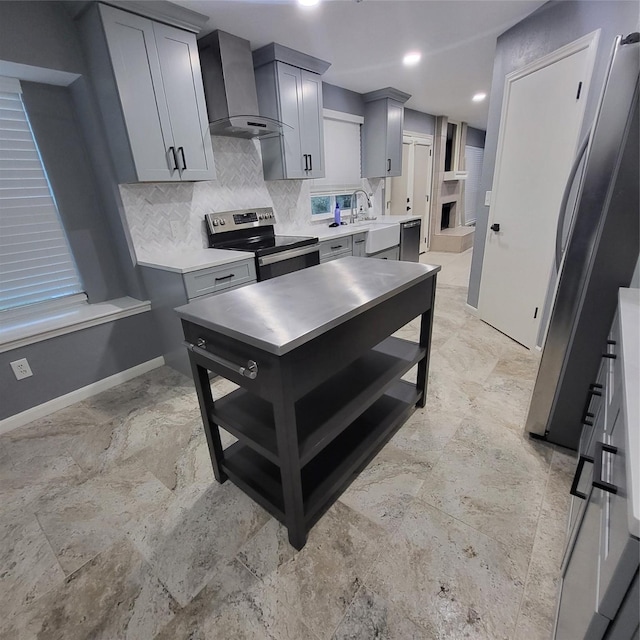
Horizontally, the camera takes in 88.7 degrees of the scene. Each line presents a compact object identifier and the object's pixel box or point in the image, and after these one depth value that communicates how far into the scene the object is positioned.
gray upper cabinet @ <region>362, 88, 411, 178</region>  4.34
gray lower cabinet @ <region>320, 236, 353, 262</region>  3.30
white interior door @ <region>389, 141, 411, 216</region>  5.56
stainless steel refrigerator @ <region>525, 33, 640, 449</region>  1.22
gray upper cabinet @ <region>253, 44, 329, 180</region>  2.88
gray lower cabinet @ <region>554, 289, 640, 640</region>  0.54
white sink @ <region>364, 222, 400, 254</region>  3.82
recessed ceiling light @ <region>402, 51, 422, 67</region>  3.08
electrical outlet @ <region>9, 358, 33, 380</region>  2.05
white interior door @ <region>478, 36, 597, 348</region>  2.22
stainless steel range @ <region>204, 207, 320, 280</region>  2.68
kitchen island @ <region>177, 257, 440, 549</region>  1.09
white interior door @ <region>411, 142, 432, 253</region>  5.91
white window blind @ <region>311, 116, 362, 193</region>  4.14
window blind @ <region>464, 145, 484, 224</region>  7.98
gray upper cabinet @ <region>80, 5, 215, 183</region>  1.98
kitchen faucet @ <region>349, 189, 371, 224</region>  4.54
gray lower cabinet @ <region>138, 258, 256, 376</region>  2.26
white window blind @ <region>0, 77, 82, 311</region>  2.07
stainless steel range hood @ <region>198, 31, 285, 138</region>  2.52
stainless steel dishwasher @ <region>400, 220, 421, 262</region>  4.49
